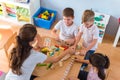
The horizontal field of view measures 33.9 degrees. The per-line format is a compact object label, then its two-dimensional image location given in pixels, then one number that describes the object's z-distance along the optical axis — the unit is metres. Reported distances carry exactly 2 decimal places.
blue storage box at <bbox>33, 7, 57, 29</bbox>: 2.94
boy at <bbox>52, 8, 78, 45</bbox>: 2.00
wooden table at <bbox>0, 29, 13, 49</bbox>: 2.11
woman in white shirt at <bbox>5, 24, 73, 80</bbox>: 1.51
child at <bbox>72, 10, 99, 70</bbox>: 1.91
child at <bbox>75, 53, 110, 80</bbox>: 1.54
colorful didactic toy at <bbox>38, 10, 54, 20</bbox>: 2.97
